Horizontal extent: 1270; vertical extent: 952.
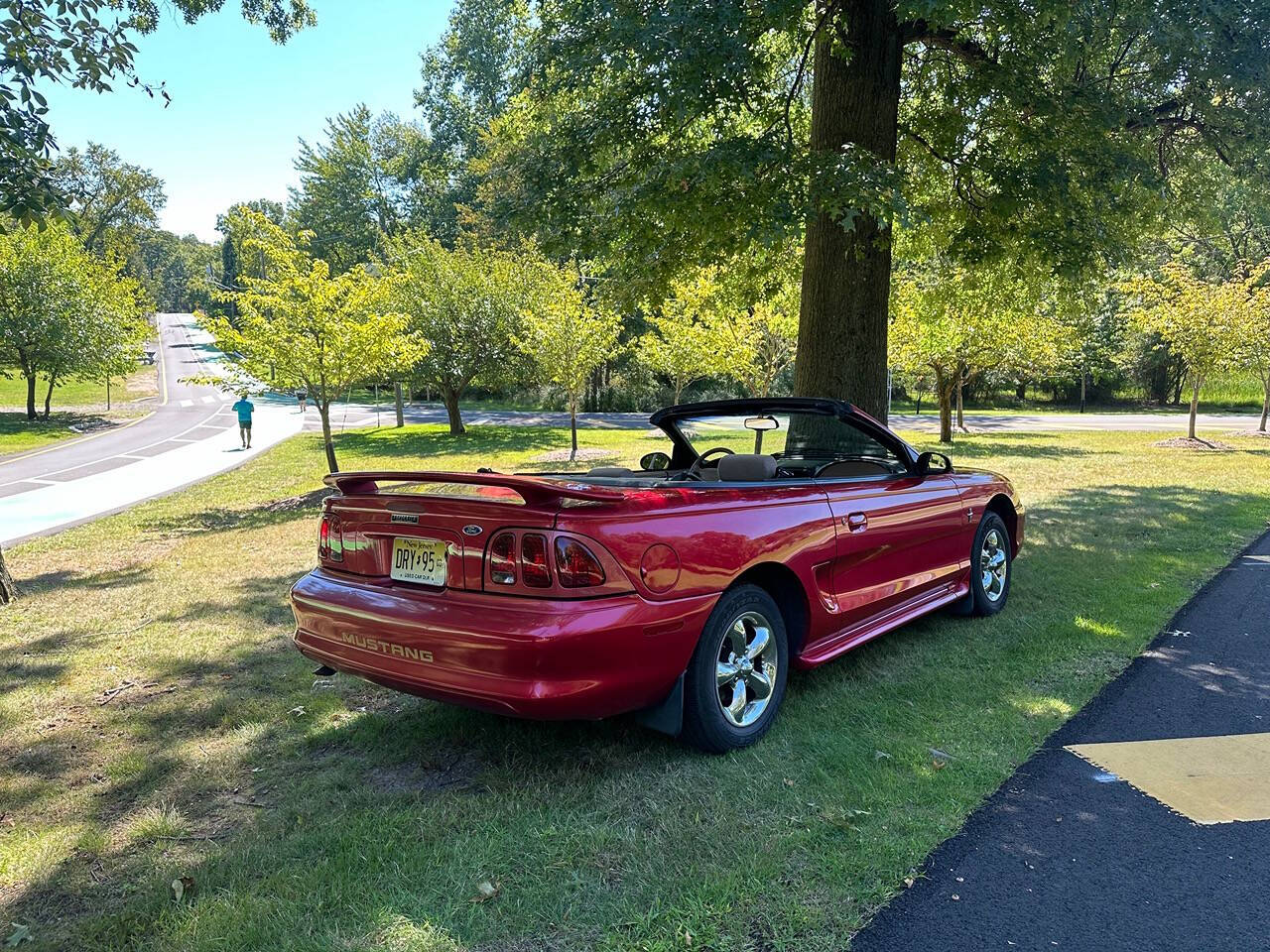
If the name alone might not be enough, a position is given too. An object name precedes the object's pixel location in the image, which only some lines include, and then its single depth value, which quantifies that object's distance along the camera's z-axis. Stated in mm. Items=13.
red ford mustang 2875
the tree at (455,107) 47969
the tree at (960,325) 11773
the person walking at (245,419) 23312
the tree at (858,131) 6152
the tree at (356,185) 55094
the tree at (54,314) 28484
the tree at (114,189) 60906
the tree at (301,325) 12828
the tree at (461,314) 23625
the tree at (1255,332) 19789
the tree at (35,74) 4676
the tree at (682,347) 19250
